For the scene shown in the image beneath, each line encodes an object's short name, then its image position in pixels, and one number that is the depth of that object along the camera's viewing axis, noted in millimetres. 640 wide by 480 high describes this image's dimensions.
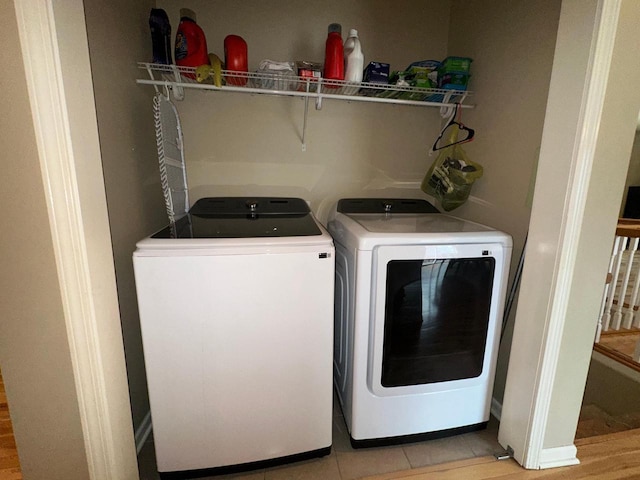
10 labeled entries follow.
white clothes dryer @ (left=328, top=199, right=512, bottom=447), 1219
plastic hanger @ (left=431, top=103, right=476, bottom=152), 1573
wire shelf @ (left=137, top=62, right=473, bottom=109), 1390
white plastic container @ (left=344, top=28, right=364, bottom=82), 1453
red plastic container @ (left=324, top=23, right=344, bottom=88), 1412
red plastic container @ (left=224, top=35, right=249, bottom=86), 1382
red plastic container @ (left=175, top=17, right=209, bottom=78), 1354
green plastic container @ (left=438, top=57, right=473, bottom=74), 1607
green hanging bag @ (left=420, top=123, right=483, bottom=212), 1631
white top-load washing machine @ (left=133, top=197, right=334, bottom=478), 1058
